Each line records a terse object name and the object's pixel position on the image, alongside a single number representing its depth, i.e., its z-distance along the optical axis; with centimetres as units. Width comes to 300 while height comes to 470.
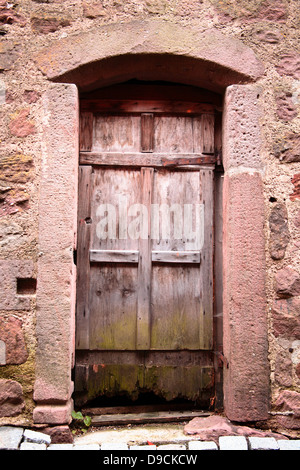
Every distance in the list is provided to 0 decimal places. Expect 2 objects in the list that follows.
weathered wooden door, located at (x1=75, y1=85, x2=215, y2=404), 217
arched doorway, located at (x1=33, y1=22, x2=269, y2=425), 194
